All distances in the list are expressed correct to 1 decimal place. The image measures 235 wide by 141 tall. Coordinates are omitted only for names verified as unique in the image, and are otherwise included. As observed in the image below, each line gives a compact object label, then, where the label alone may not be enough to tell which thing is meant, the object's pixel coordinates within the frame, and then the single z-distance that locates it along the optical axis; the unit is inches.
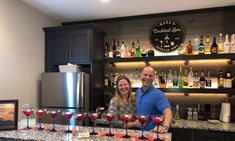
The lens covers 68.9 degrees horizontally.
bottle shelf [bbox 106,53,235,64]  98.9
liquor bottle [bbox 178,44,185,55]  108.0
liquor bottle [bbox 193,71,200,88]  105.8
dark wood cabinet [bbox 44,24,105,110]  109.2
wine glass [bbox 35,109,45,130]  69.7
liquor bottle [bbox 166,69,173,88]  111.5
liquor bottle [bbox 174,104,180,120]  109.4
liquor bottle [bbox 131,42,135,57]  116.2
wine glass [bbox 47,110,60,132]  68.6
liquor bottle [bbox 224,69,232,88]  100.3
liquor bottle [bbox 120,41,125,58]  116.3
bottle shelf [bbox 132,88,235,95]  99.1
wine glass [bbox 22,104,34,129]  67.9
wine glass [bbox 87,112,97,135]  64.3
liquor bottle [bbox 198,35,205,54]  104.3
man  69.7
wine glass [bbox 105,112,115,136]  63.8
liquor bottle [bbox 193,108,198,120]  105.6
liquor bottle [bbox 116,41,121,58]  116.6
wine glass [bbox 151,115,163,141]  57.0
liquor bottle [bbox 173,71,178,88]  108.6
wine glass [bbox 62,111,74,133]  65.8
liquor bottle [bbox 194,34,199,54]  106.3
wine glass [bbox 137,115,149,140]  60.2
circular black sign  113.2
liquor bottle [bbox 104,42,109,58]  120.9
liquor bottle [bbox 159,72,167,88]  110.4
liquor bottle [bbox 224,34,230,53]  100.4
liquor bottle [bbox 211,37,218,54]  102.3
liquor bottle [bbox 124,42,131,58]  115.8
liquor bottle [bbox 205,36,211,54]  105.0
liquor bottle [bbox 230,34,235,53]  98.9
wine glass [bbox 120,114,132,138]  61.6
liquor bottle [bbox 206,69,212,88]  105.4
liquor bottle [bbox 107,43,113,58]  118.7
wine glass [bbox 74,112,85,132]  64.9
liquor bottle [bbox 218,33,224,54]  102.0
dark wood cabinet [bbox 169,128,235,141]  87.3
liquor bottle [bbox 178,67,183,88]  107.8
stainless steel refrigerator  102.1
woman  78.5
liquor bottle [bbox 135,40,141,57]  114.6
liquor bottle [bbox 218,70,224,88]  102.2
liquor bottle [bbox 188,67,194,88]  109.1
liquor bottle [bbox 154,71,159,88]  112.2
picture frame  66.4
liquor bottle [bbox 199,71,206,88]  104.4
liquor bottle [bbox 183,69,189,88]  107.5
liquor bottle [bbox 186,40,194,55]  105.9
